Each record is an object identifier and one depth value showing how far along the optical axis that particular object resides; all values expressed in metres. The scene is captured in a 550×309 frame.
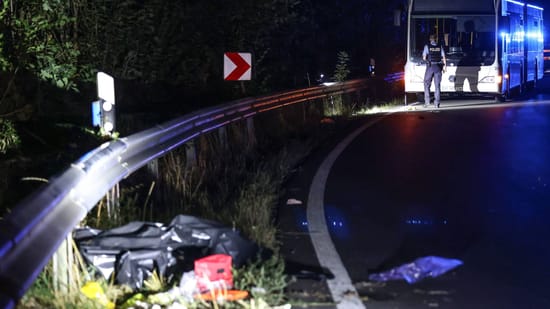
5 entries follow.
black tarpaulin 6.38
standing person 23.69
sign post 11.45
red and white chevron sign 16.64
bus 24.53
